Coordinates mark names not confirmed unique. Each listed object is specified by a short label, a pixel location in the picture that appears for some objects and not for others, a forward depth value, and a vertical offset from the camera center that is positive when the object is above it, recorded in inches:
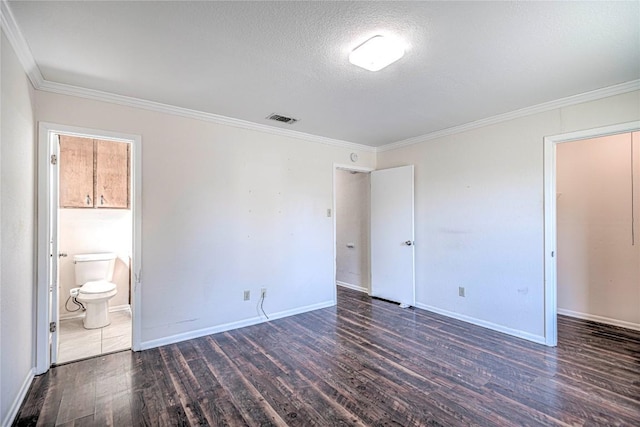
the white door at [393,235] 171.5 -11.7
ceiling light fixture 77.5 +42.1
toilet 135.3 -31.5
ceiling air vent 135.1 +43.4
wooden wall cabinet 142.3 +20.5
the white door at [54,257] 102.3 -13.4
